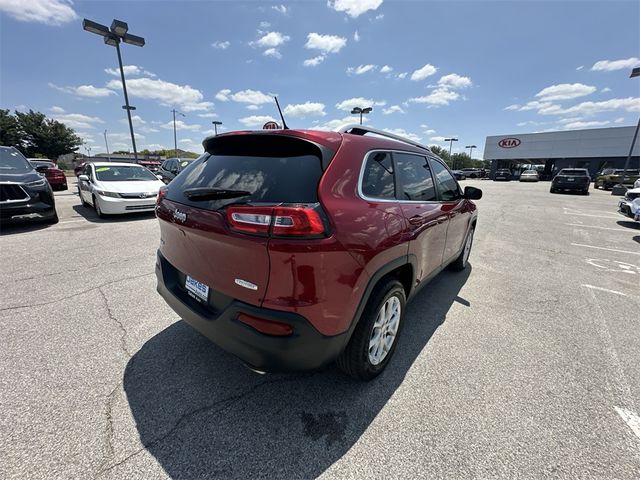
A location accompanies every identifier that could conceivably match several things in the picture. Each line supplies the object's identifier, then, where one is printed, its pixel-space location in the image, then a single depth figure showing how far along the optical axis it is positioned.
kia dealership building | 36.59
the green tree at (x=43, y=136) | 45.66
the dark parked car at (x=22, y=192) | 5.82
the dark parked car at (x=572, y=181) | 18.86
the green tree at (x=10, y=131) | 43.34
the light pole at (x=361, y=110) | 25.98
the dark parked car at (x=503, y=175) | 37.16
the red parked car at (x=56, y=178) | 14.29
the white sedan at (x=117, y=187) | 7.50
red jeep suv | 1.63
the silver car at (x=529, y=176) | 35.50
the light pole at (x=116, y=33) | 13.12
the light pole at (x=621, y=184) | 17.52
